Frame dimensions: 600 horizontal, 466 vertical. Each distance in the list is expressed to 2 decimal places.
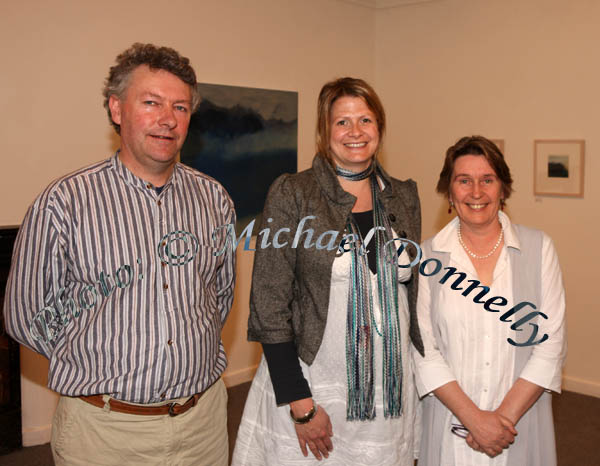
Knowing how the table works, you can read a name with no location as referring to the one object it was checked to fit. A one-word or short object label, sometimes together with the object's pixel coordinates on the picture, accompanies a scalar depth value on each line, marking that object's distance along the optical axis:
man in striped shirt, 1.77
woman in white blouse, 1.93
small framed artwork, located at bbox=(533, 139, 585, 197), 4.29
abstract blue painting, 4.07
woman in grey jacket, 1.83
